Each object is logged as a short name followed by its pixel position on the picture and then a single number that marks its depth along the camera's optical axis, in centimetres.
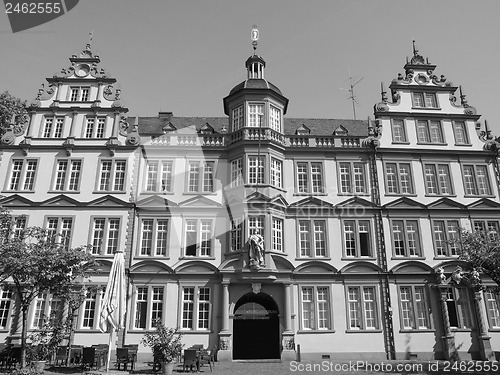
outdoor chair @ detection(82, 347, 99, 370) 2025
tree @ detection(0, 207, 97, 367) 2033
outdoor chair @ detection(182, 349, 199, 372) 2056
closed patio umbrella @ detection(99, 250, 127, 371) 1842
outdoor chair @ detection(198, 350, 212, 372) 2113
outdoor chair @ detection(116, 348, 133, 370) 2025
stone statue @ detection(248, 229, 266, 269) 2614
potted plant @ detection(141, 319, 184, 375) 1930
